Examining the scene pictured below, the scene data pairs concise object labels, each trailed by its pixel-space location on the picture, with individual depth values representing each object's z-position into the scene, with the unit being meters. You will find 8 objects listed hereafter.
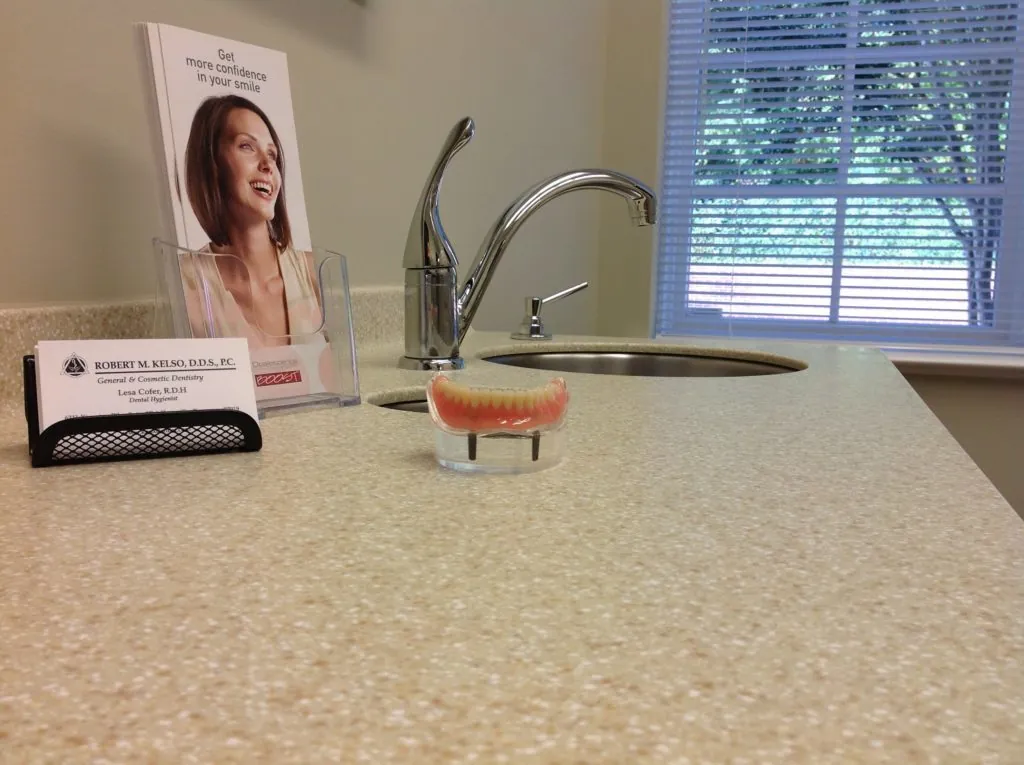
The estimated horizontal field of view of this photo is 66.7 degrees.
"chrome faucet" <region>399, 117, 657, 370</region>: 0.88
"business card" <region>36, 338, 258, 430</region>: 0.46
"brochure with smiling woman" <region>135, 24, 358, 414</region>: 0.60
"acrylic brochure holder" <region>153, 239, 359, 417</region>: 0.60
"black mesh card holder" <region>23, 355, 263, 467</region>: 0.45
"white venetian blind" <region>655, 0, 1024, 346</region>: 2.20
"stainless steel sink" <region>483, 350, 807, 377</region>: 1.26
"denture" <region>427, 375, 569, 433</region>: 0.47
